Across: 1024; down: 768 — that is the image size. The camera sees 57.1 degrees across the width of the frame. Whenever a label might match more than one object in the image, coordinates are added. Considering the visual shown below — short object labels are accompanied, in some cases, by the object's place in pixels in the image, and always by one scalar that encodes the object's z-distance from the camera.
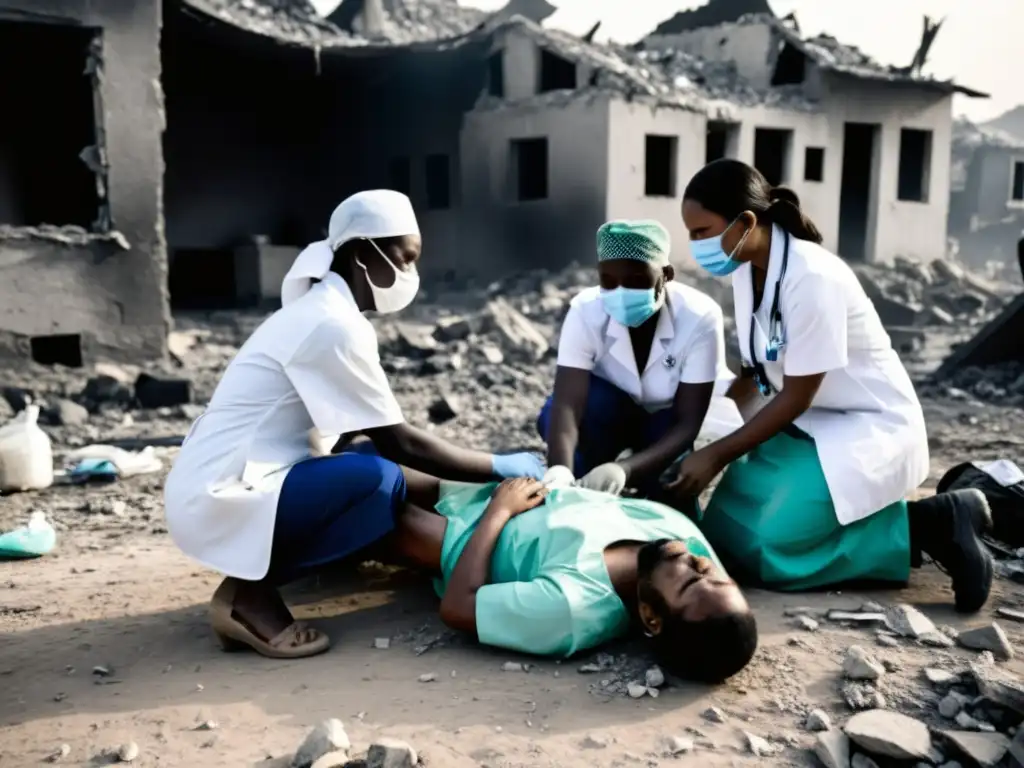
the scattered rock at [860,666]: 2.57
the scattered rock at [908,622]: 2.87
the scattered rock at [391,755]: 2.17
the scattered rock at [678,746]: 2.27
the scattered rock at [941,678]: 2.54
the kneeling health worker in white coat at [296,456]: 2.86
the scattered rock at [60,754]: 2.30
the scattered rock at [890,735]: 2.18
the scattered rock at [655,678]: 2.60
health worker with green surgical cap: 3.55
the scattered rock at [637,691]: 2.55
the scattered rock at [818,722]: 2.34
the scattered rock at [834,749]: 2.17
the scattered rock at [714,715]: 2.41
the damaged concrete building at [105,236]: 7.97
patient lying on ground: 2.51
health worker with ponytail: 3.21
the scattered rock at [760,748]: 2.26
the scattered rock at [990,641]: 2.75
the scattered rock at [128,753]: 2.28
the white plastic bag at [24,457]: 5.00
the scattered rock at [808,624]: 2.97
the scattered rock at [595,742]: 2.30
